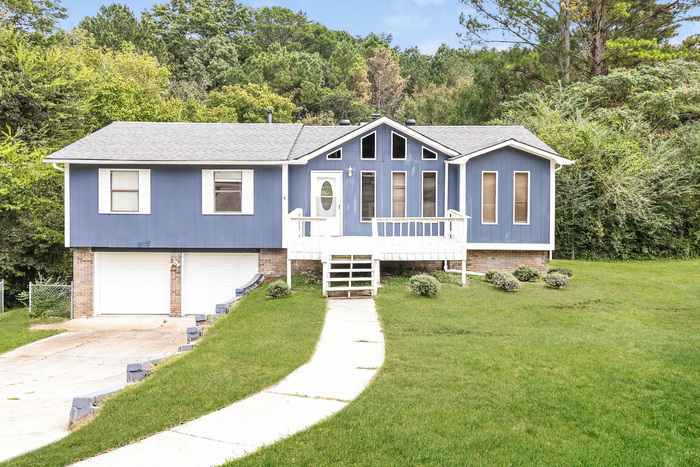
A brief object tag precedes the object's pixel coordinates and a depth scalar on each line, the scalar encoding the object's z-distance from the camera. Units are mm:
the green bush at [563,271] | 14429
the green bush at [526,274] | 13633
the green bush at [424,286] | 11289
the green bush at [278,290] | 11508
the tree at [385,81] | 44156
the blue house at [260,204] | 14227
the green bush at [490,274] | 13241
